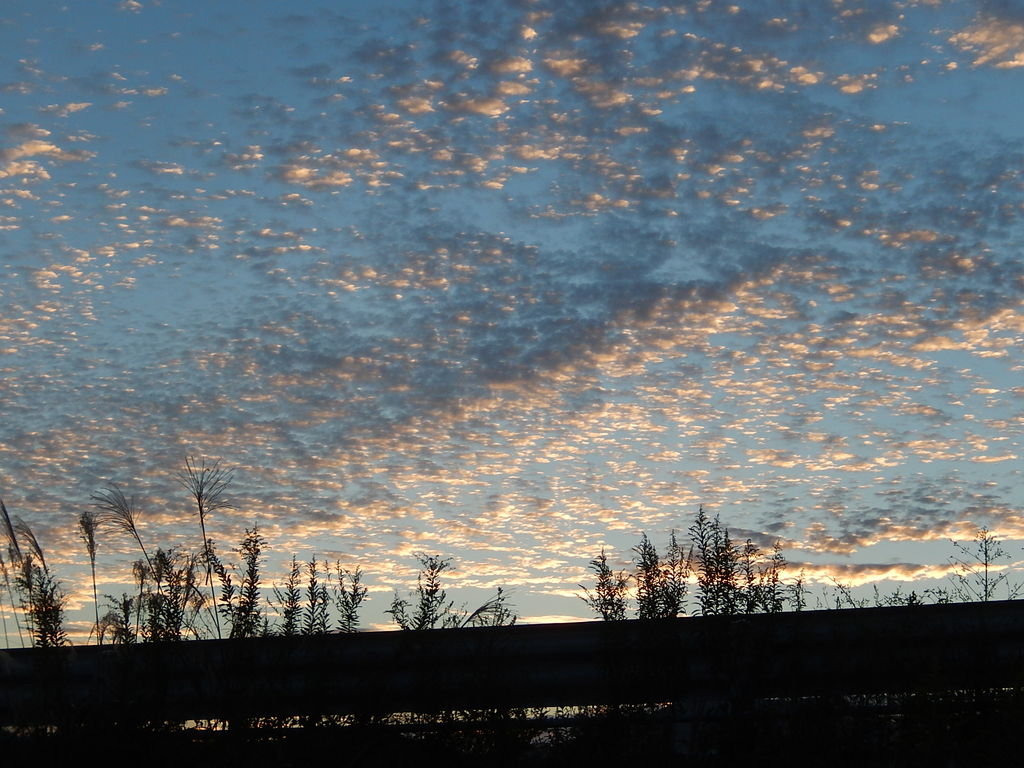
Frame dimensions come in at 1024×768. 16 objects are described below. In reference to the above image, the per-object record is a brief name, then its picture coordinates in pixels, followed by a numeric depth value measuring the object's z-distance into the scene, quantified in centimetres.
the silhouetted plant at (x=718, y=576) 739
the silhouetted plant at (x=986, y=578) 851
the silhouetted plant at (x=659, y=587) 750
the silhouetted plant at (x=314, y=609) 743
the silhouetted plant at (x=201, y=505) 819
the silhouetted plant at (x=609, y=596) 756
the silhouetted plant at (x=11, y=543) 861
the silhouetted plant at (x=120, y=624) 778
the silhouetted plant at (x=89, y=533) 901
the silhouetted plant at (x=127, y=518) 939
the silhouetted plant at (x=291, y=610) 742
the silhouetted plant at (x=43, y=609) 750
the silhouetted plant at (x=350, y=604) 759
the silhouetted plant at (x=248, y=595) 762
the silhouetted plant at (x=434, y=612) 742
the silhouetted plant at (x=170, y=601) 769
